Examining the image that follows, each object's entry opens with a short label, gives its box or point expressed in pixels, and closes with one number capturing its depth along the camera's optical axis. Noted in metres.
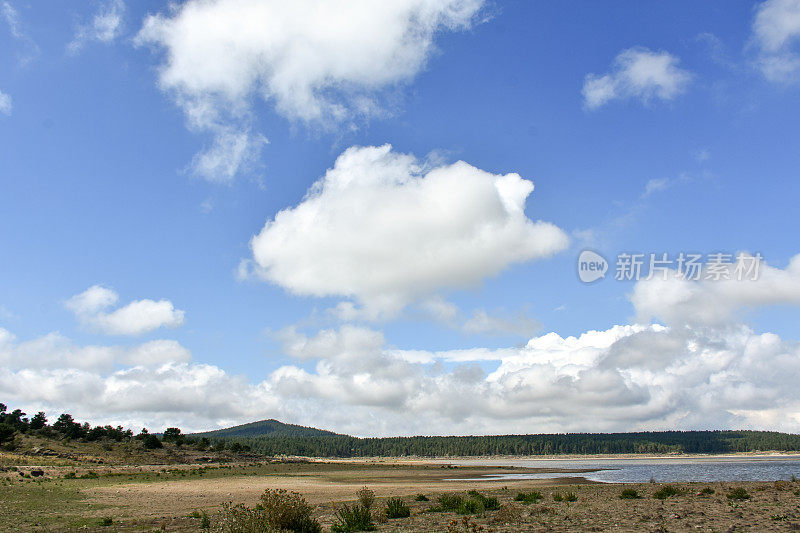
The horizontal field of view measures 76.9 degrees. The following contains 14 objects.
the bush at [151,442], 121.81
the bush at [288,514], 19.39
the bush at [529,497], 33.56
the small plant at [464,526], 19.99
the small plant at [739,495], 31.11
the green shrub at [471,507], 26.31
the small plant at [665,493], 33.19
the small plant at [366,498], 24.47
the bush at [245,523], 16.33
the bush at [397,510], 26.48
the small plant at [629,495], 34.52
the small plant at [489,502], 28.27
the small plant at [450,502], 29.17
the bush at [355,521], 22.04
